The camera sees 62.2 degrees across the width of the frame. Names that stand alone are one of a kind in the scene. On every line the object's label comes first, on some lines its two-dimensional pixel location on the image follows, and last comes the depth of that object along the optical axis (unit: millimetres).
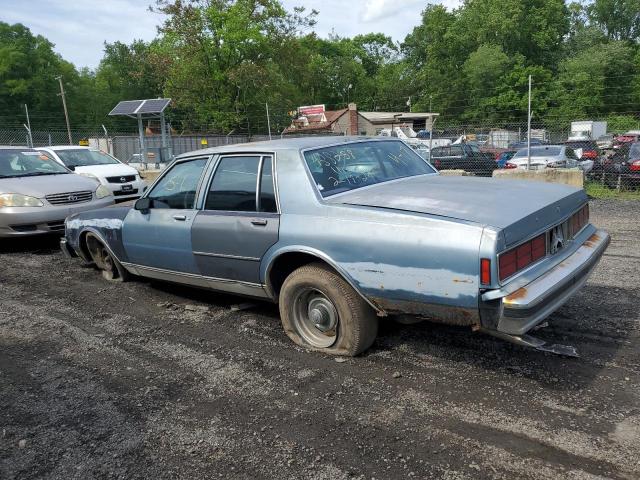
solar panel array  17312
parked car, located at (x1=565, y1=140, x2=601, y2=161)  16484
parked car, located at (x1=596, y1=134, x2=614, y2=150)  16009
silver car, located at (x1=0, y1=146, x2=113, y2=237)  7918
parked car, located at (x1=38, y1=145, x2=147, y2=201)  11495
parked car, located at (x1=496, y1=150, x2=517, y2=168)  18156
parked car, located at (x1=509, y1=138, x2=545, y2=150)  19528
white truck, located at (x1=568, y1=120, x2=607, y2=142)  26784
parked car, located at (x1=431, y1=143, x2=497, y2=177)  17156
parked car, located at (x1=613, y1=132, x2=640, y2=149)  14833
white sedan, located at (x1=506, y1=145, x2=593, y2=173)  15523
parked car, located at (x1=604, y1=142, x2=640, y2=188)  12203
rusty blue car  3207
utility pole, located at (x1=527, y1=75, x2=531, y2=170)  11587
